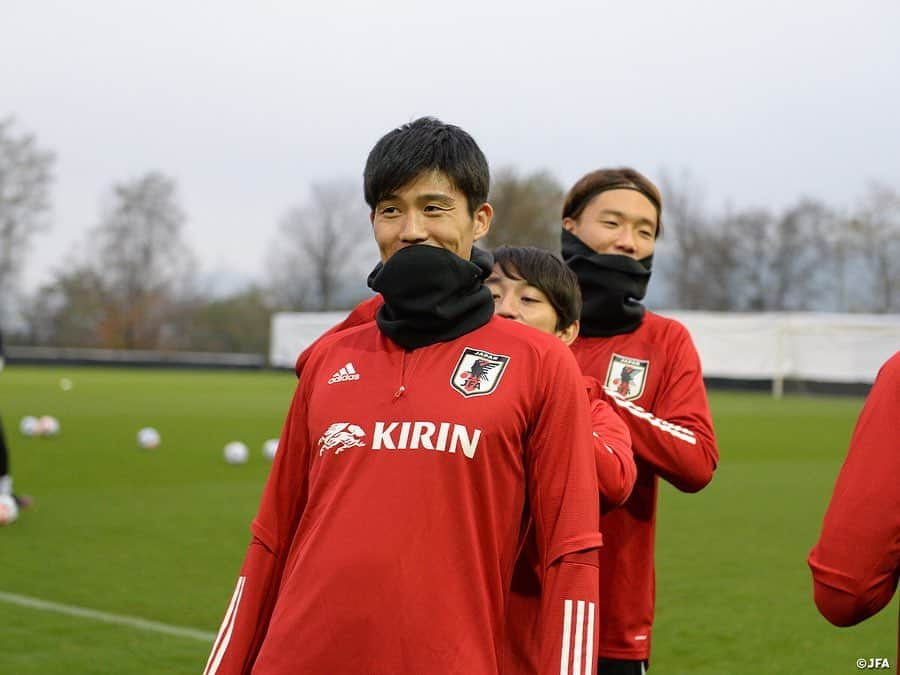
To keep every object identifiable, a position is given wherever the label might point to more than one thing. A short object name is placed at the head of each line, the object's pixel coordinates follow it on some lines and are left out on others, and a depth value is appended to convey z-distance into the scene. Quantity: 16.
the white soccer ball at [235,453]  15.66
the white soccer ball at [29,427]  18.22
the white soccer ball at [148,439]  17.02
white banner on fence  36.25
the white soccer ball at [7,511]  10.08
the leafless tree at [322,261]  75.88
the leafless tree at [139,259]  69.69
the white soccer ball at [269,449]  16.01
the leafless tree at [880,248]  57.16
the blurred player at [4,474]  10.48
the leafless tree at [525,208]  72.81
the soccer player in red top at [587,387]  2.70
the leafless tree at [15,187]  62.62
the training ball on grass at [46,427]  18.16
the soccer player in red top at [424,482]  2.32
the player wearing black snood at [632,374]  3.42
